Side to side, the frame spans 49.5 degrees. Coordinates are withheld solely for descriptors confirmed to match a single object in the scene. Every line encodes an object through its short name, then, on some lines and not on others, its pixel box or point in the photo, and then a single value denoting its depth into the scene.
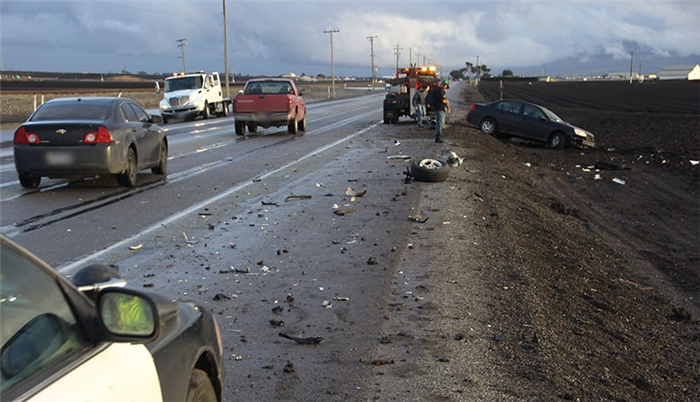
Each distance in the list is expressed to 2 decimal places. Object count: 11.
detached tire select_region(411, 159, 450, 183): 13.78
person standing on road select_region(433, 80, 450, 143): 22.75
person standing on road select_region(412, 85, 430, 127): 29.44
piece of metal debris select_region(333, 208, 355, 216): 10.87
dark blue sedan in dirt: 26.12
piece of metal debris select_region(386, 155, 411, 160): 17.95
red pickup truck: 26.78
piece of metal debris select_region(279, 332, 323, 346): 5.68
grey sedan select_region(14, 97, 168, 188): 12.85
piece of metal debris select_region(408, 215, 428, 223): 10.26
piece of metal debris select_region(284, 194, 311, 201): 12.30
